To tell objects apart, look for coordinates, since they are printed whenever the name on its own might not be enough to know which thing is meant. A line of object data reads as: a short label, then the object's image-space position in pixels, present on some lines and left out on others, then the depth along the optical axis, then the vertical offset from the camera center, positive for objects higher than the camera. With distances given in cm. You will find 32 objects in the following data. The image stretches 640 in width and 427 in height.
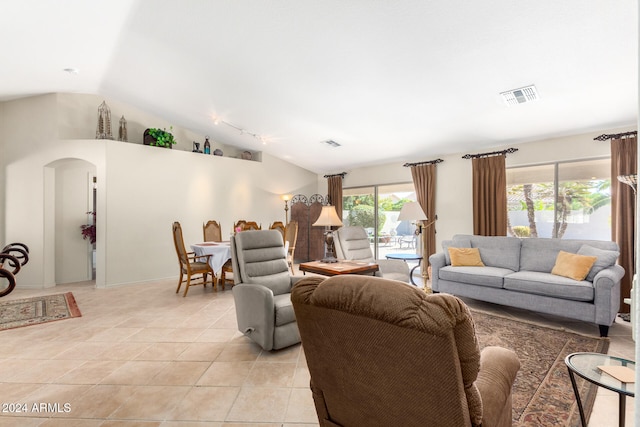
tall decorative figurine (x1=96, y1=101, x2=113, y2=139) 537 +166
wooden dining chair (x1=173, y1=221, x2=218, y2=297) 451 -76
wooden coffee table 349 -66
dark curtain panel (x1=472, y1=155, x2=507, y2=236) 482 +25
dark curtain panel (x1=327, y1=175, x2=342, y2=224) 743 +52
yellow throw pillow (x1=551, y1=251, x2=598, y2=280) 327 -60
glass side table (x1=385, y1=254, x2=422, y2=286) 489 -73
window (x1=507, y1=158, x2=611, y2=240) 413 +16
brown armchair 88 -46
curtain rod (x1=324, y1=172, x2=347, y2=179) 741 +94
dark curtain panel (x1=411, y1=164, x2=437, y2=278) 568 +22
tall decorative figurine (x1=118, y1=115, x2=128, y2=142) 554 +153
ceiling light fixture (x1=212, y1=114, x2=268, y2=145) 568 +166
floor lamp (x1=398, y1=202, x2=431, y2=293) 433 +0
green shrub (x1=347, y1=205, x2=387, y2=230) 690 -11
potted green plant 561 +142
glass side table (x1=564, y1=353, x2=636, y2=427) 134 -78
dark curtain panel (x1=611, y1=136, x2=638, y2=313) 371 +5
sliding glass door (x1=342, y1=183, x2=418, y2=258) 645 -6
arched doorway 512 -4
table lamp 418 -12
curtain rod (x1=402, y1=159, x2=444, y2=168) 561 +93
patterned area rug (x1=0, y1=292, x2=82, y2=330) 344 -118
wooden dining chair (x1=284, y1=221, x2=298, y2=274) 600 -45
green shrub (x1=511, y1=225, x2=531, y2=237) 475 -31
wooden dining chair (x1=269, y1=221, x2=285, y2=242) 570 -24
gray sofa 304 -77
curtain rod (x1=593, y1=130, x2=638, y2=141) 377 +94
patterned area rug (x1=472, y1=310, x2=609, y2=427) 184 -122
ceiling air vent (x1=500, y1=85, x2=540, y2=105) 331 +130
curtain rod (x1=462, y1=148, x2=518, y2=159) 477 +94
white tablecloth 457 -60
